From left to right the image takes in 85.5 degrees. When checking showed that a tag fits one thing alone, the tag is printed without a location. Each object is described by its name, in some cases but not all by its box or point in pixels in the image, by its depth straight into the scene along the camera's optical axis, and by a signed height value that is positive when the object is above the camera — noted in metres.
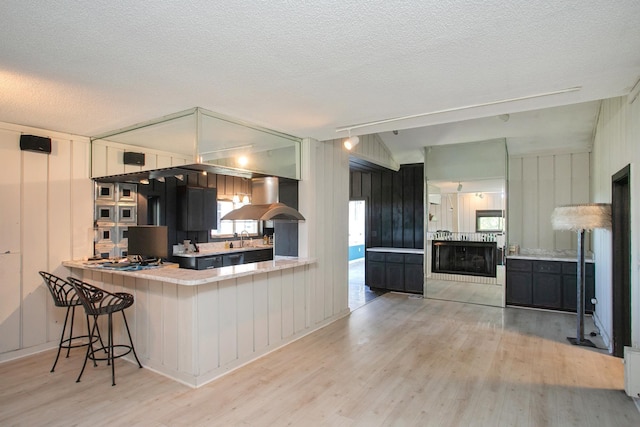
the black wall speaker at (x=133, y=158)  4.40 +0.71
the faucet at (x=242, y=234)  6.93 -0.42
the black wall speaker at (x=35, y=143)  3.67 +0.76
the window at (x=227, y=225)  6.74 -0.23
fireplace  5.99 -0.79
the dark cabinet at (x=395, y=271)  6.60 -1.14
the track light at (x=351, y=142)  4.06 +0.85
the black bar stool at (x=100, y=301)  3.06 -0.84
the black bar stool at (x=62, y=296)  3.34 -0.84
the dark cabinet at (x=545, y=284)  5.28 -1.11
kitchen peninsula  3.04 -0.99
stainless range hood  3.95 +0.07
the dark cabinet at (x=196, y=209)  5.83 +0.08
